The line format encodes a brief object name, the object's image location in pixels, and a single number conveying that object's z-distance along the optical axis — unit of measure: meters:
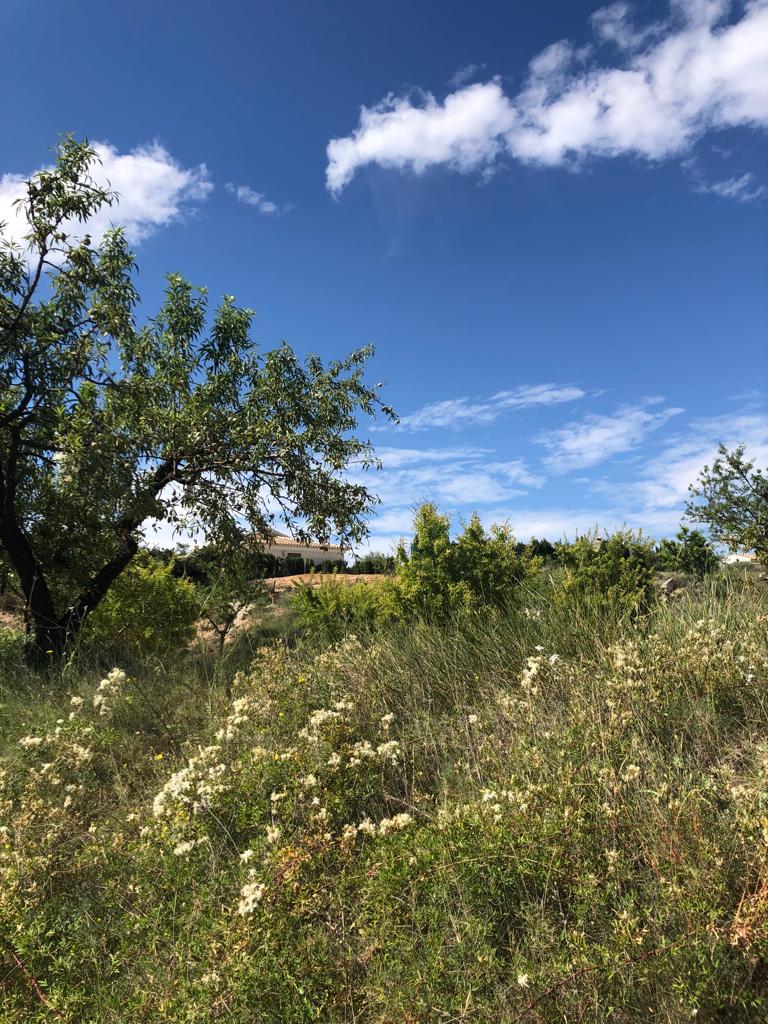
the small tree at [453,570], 7.88
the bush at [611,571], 7.22
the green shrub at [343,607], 8.59
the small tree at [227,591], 11.84
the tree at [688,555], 15.61
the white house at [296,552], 32.53
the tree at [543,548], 22.33
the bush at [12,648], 10.05
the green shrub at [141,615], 12.51
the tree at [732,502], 19.55
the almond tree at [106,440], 9.82
